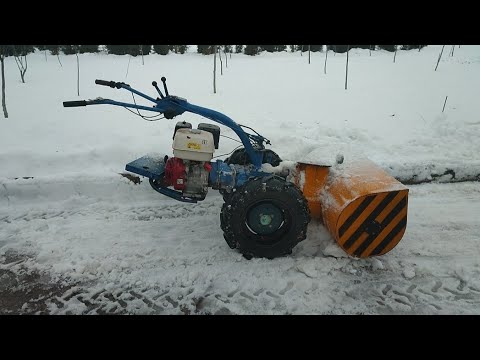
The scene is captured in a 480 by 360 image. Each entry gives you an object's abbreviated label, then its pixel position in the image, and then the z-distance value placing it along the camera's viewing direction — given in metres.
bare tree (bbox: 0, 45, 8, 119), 6.93
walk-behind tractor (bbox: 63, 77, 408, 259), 3.34
